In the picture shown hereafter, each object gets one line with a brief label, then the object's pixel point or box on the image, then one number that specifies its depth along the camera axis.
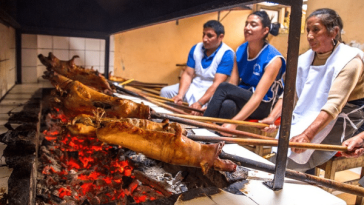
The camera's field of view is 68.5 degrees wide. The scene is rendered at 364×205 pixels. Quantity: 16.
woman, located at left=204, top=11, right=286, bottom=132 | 3.69
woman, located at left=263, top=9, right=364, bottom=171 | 2.75
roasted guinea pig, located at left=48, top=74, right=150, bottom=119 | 2.26
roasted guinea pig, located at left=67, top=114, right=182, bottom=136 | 1.76
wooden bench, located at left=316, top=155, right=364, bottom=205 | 2.94
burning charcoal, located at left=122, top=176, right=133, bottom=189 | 1.79
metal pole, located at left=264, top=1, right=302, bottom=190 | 1.45
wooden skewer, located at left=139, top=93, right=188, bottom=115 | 3.65
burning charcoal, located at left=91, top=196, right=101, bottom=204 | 1.65
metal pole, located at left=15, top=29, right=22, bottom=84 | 5.15
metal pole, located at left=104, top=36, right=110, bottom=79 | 6.26
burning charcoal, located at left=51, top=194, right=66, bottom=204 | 1.58
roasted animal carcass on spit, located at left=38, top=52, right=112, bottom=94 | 3.99
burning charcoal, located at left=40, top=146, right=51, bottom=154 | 2.21
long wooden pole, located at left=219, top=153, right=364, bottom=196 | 1.56
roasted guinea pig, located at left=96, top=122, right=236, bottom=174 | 1.54
